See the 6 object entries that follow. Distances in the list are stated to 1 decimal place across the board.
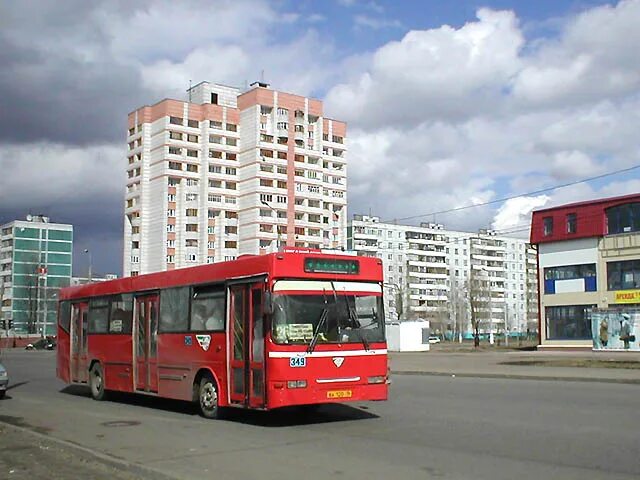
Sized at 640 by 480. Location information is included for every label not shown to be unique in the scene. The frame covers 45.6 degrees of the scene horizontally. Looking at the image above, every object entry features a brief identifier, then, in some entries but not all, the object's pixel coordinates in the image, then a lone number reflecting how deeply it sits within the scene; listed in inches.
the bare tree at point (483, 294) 4023.1
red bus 510.9
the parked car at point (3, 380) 780.6
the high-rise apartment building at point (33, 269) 4480.8
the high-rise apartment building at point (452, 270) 5270.7
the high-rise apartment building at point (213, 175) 3479.3
